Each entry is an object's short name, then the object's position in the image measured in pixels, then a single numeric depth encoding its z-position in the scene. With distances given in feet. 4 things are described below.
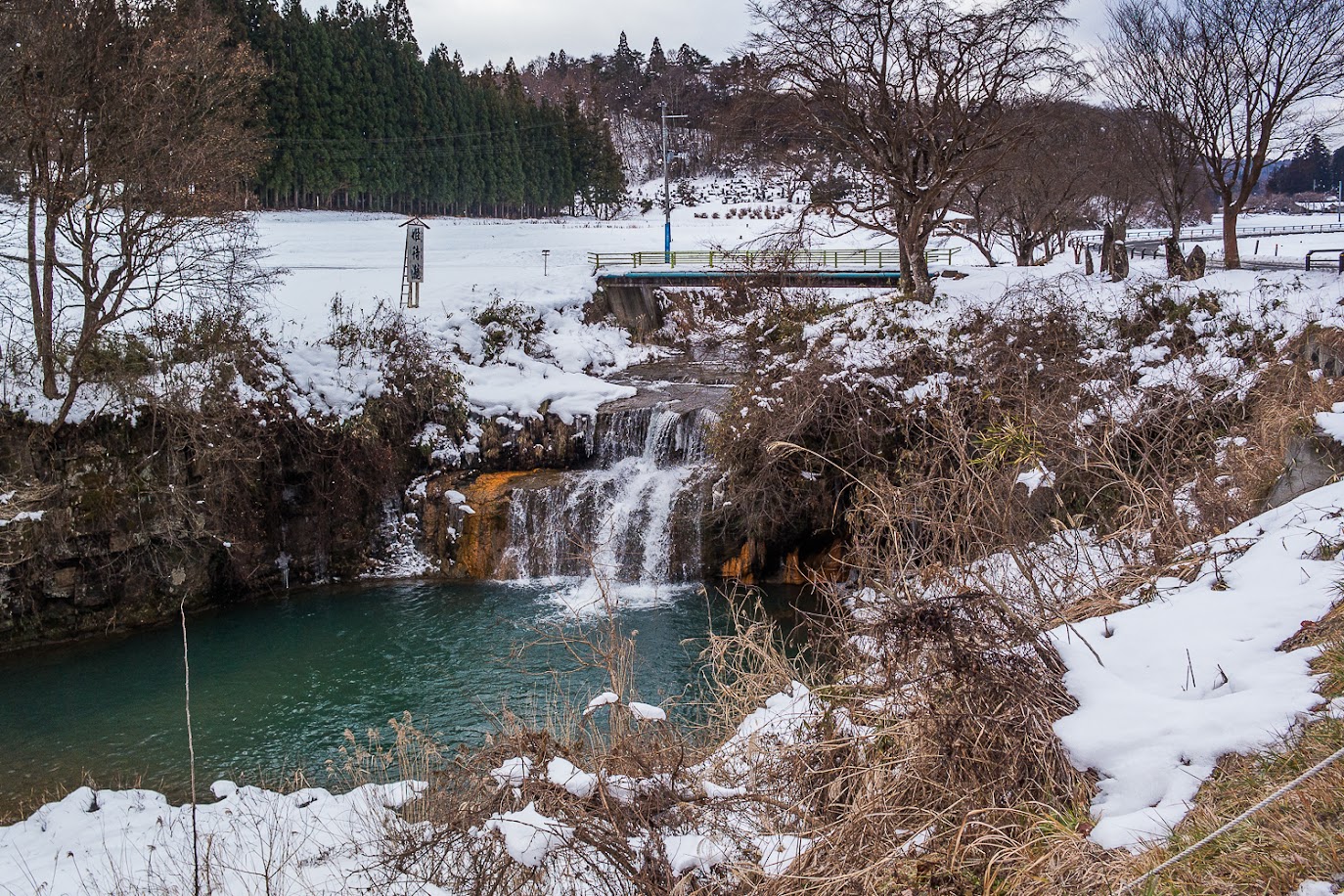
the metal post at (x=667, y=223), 111.22
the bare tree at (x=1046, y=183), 86.17
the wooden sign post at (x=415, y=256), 76.23
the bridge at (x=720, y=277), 92.38
